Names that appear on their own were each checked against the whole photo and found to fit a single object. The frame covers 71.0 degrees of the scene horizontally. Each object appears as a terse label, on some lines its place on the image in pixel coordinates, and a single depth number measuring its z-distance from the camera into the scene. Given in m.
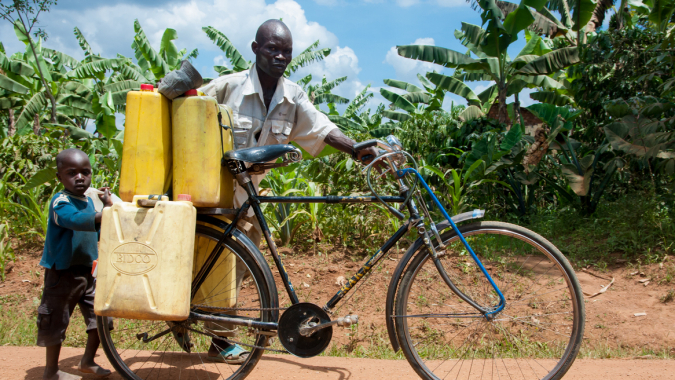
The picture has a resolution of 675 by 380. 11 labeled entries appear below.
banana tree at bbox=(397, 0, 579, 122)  7.78
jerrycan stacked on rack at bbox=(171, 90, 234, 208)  2.32
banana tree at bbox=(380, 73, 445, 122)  13.06
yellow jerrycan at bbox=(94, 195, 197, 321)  2.13
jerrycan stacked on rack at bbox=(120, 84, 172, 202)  2.30
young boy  2.58
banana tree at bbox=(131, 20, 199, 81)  9.66
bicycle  2.37
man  2.78
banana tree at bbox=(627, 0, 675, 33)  6.26
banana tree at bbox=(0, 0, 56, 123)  9.54
